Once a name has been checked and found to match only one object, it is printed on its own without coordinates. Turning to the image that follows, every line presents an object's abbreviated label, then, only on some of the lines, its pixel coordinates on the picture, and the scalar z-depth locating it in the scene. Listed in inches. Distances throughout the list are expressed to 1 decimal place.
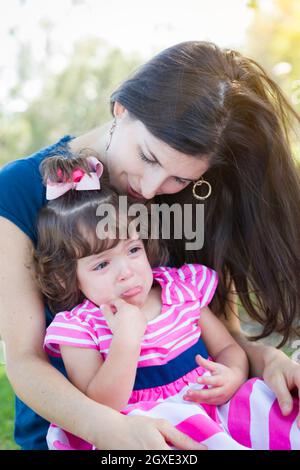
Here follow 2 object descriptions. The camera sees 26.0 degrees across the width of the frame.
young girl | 73.1
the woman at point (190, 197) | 75.3
